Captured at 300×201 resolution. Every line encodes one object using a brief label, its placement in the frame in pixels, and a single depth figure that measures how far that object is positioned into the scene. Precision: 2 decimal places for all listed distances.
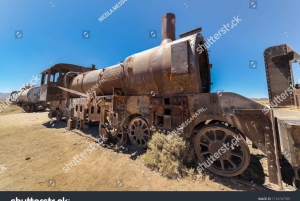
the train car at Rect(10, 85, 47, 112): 20.27
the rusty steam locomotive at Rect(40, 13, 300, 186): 3.21
